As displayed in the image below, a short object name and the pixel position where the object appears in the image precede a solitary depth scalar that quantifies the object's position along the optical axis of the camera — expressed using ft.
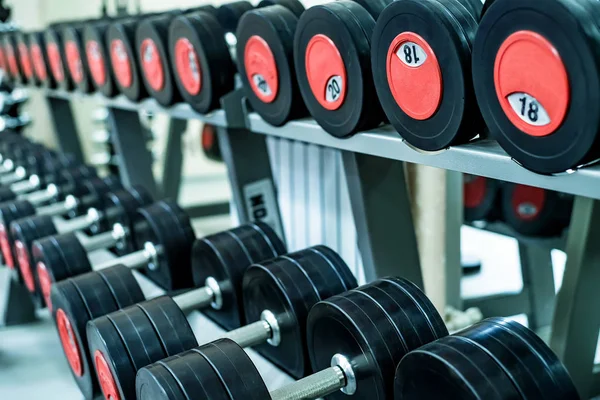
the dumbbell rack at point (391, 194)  2.45
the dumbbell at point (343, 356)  2.54
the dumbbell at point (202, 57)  3.92
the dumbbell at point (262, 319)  3.05
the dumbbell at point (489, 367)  2.12
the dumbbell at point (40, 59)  7.03
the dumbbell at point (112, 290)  3.58
